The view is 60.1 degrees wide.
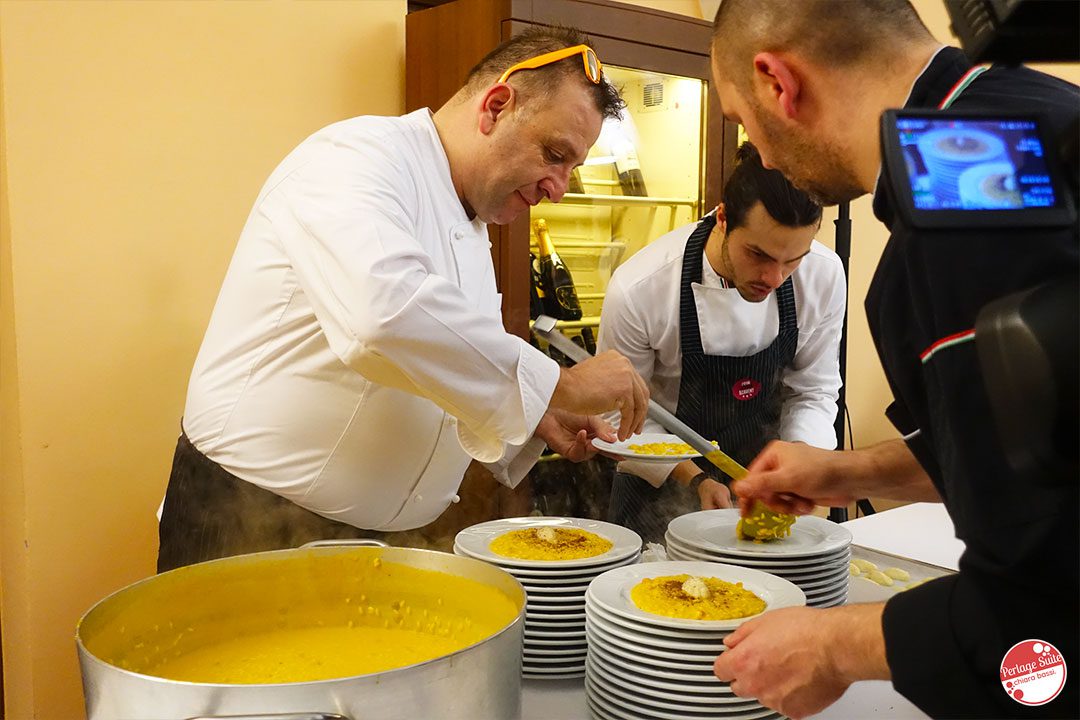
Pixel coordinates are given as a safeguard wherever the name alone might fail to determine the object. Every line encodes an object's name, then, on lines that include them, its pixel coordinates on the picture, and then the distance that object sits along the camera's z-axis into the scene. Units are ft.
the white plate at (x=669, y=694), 3.34
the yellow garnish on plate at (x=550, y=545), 4.19
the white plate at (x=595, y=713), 3.50
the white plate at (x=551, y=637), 3.94
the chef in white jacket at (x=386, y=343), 4.41
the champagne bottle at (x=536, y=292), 9.73
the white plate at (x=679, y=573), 3.37
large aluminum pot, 2.33
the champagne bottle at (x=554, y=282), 10.00
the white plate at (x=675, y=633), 3.36
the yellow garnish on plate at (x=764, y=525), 4.71
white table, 3.61
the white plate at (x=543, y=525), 4.06
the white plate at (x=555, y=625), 3.95
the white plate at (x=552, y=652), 3.93
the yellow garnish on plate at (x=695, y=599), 3.51
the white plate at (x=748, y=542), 4.47
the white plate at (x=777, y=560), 4.44
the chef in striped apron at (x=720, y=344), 7.64
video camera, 1.56
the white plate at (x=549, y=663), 3.94
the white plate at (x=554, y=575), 4.02
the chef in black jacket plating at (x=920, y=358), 2.40
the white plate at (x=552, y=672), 3.94
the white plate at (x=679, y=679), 3.33
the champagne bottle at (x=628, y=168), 10.78
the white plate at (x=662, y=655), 3.34
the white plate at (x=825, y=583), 4.50
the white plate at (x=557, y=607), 3.98
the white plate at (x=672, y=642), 3.34
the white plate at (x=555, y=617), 3.96
